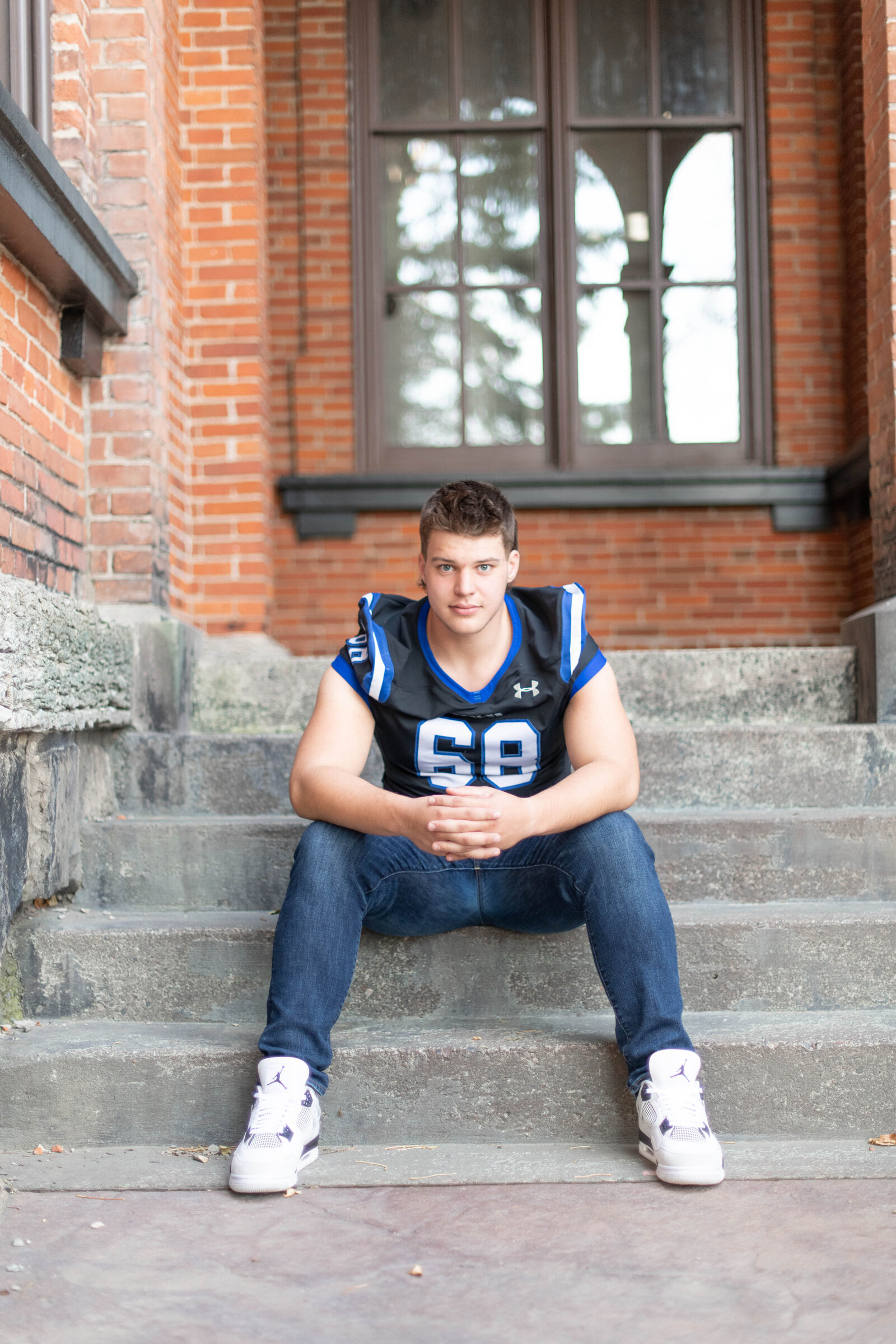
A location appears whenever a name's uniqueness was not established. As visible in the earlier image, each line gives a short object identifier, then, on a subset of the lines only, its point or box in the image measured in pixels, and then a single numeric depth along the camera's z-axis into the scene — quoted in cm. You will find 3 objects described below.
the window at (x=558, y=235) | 543
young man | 207
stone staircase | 220
